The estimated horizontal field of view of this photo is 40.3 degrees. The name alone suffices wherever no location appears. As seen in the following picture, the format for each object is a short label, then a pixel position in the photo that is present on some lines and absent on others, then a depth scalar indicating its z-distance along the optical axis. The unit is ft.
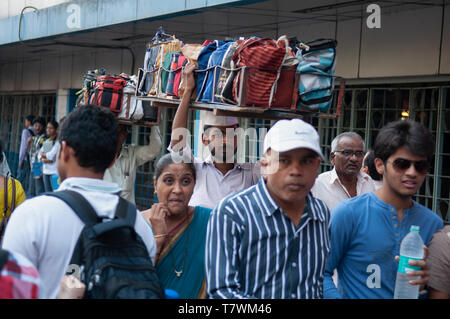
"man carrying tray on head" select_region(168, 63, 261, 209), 15.40
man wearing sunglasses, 9.93
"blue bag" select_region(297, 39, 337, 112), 12.62
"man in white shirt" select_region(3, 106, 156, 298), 7.45
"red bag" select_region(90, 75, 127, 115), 19.38
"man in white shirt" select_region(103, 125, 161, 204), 22.61
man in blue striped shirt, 8.59
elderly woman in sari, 11.07
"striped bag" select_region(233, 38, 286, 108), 12.36
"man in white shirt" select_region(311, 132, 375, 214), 16.55
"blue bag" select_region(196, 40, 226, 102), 13.42
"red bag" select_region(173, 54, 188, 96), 14.44
